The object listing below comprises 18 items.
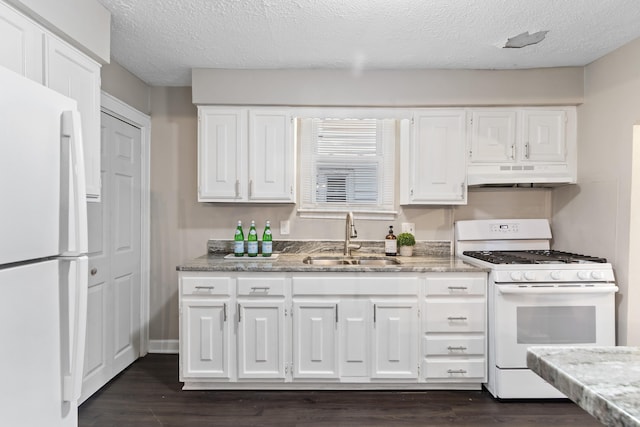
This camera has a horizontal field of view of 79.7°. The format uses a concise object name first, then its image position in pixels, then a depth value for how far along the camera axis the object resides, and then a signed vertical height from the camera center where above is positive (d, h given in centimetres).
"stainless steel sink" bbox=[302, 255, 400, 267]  296 -39
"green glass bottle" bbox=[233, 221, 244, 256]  309 -27
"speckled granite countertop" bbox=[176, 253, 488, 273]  261 -38
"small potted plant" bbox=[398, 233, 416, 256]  317 -26
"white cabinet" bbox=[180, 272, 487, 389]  262 -79
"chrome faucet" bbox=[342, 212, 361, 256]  313 -18
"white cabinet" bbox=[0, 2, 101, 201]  155 +65
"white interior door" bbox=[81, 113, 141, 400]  263 -38
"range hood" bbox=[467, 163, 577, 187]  293 +29
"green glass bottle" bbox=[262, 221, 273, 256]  308 -25
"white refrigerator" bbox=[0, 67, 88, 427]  103 -14
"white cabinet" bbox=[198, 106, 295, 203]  301 +45
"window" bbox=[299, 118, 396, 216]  330 +42
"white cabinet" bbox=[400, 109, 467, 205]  302 +44
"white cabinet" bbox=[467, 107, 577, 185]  300 +56
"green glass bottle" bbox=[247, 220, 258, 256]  309 -25
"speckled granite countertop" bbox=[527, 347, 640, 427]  66 -33
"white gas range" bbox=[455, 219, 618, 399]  252 -66
